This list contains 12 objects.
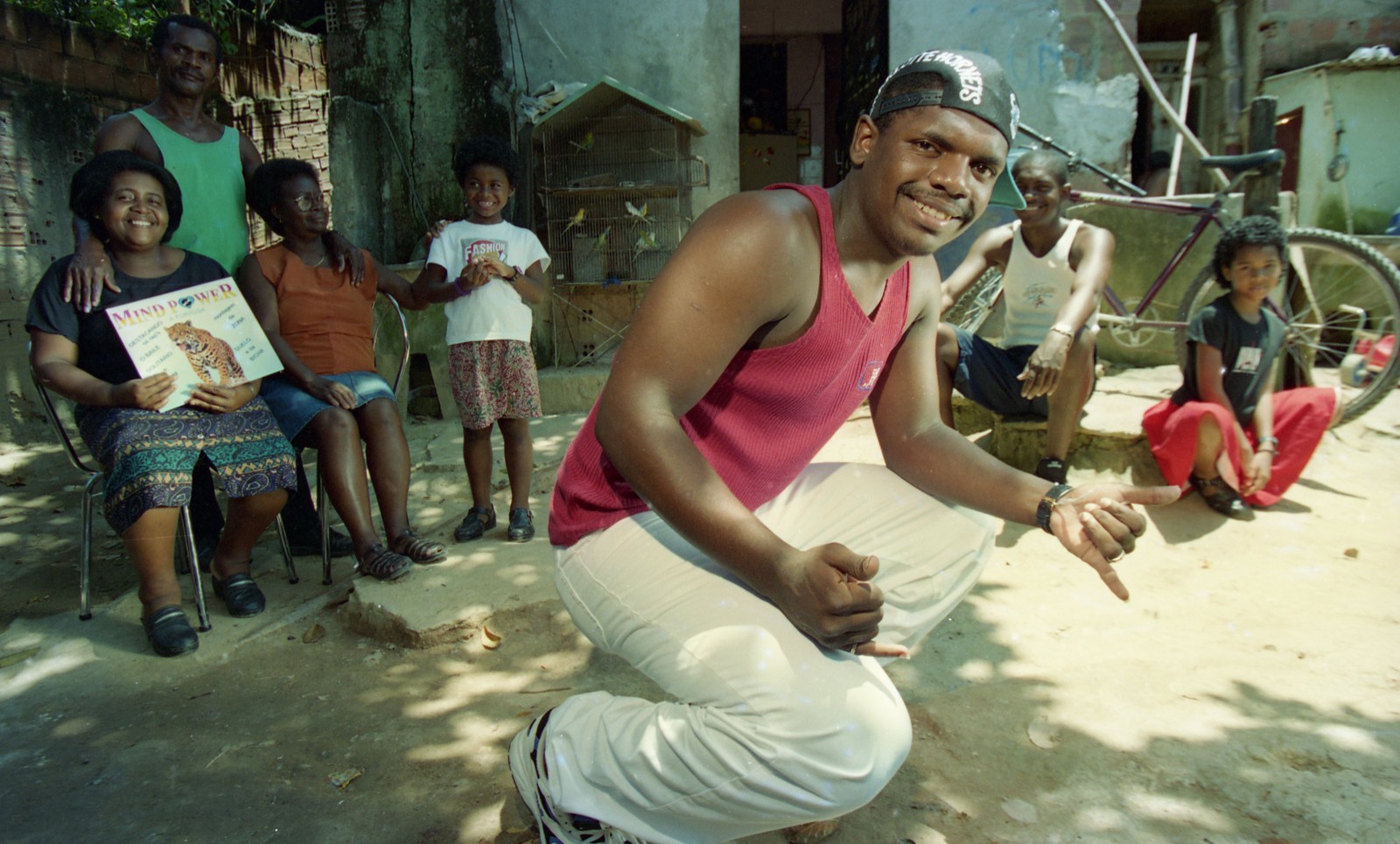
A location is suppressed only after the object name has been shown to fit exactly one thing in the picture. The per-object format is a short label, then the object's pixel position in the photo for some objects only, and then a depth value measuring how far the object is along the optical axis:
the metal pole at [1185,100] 6.14
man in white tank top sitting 3.89
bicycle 4.50
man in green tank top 3.38
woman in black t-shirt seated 2.86
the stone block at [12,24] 5.29
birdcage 6.54
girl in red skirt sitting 3.87
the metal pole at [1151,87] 5.57
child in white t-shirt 3.72
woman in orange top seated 3.28
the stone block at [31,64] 5.41
